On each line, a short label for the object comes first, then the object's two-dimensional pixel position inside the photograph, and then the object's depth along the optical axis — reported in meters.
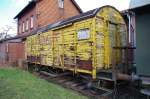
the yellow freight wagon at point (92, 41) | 4.76
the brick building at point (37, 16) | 12.56
